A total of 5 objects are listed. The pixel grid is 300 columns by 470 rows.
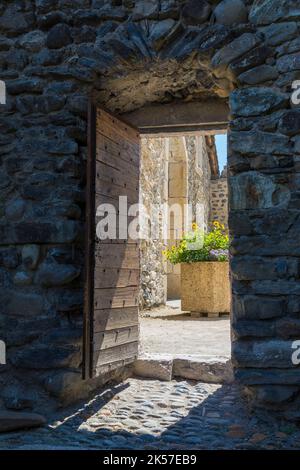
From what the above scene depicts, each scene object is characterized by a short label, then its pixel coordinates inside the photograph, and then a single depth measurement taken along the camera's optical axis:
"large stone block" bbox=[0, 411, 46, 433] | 2.88
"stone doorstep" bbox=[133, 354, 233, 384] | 4.00
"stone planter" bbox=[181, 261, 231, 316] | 7.50
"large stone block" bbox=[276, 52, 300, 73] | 2.99
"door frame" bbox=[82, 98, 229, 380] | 4.08
